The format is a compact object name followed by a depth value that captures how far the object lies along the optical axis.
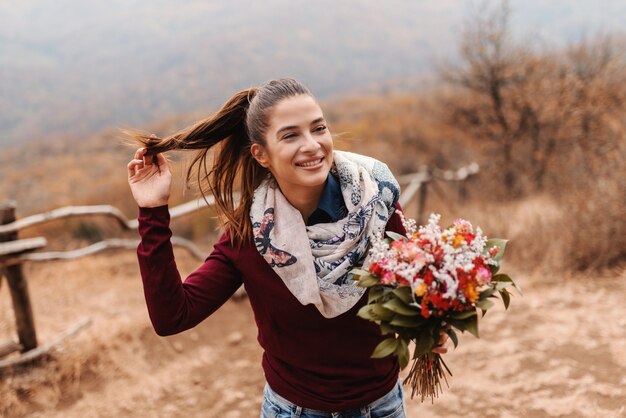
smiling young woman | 1.63
